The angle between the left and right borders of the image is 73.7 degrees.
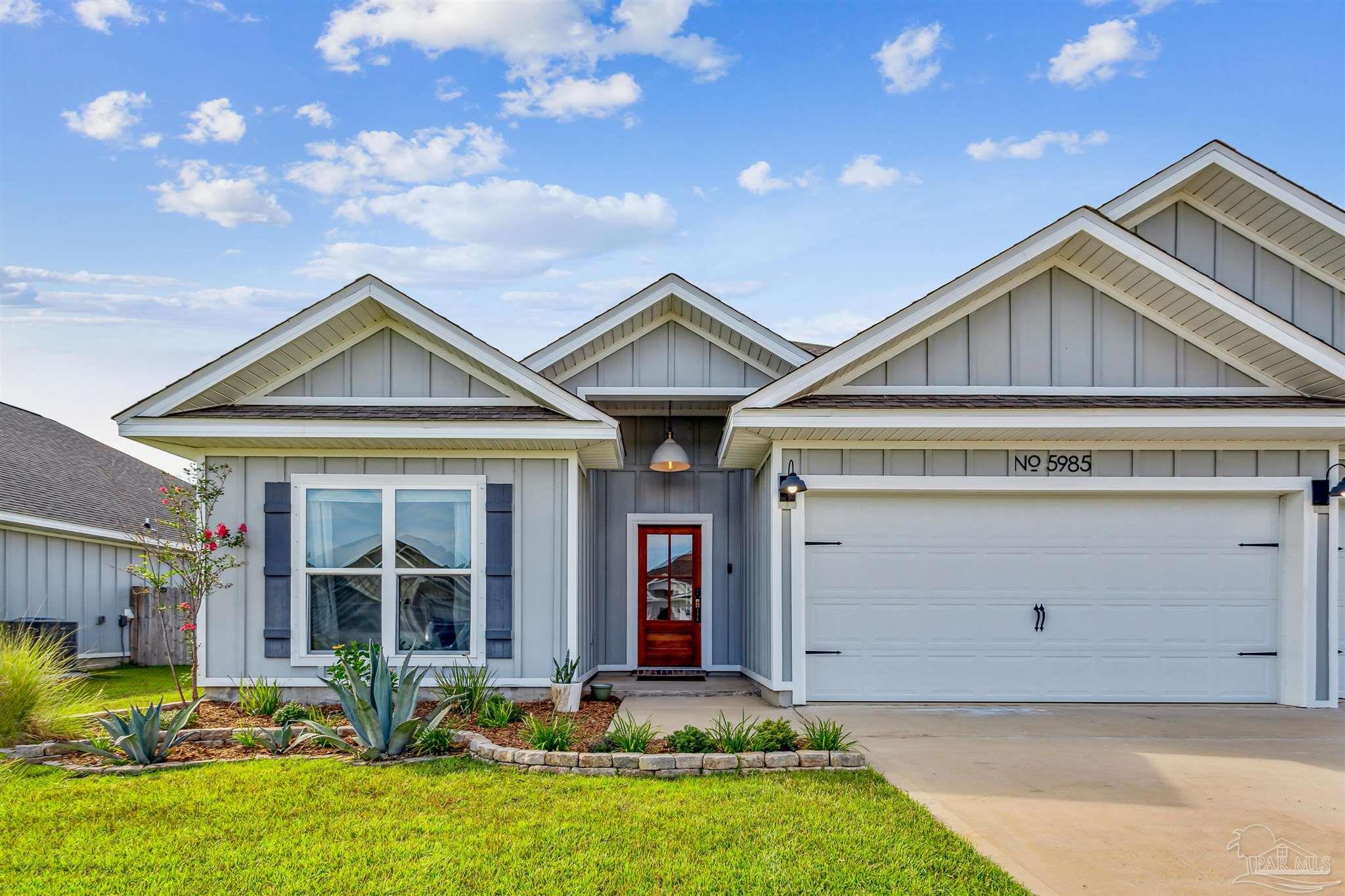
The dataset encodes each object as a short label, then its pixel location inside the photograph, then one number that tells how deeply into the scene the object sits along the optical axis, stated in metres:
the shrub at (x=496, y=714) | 7.70
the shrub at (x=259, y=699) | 8.45
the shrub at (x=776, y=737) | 6.63
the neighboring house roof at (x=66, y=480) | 14.45
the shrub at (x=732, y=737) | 6.60
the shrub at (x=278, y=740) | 7.04
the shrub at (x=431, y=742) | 6.91
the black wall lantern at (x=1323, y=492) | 9.27
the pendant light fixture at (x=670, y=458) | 11.48
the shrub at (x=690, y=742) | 6.55
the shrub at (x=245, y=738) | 7.23
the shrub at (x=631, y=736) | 6.58
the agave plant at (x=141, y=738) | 6.72
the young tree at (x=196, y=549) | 8.75
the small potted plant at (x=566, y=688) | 8.78
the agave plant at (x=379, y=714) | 6.79
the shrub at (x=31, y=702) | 7.28
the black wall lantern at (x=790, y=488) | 9.13
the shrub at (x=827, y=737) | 6.64
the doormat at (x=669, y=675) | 11.49
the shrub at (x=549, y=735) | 6.68
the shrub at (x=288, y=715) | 7.91
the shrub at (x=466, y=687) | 8.38
